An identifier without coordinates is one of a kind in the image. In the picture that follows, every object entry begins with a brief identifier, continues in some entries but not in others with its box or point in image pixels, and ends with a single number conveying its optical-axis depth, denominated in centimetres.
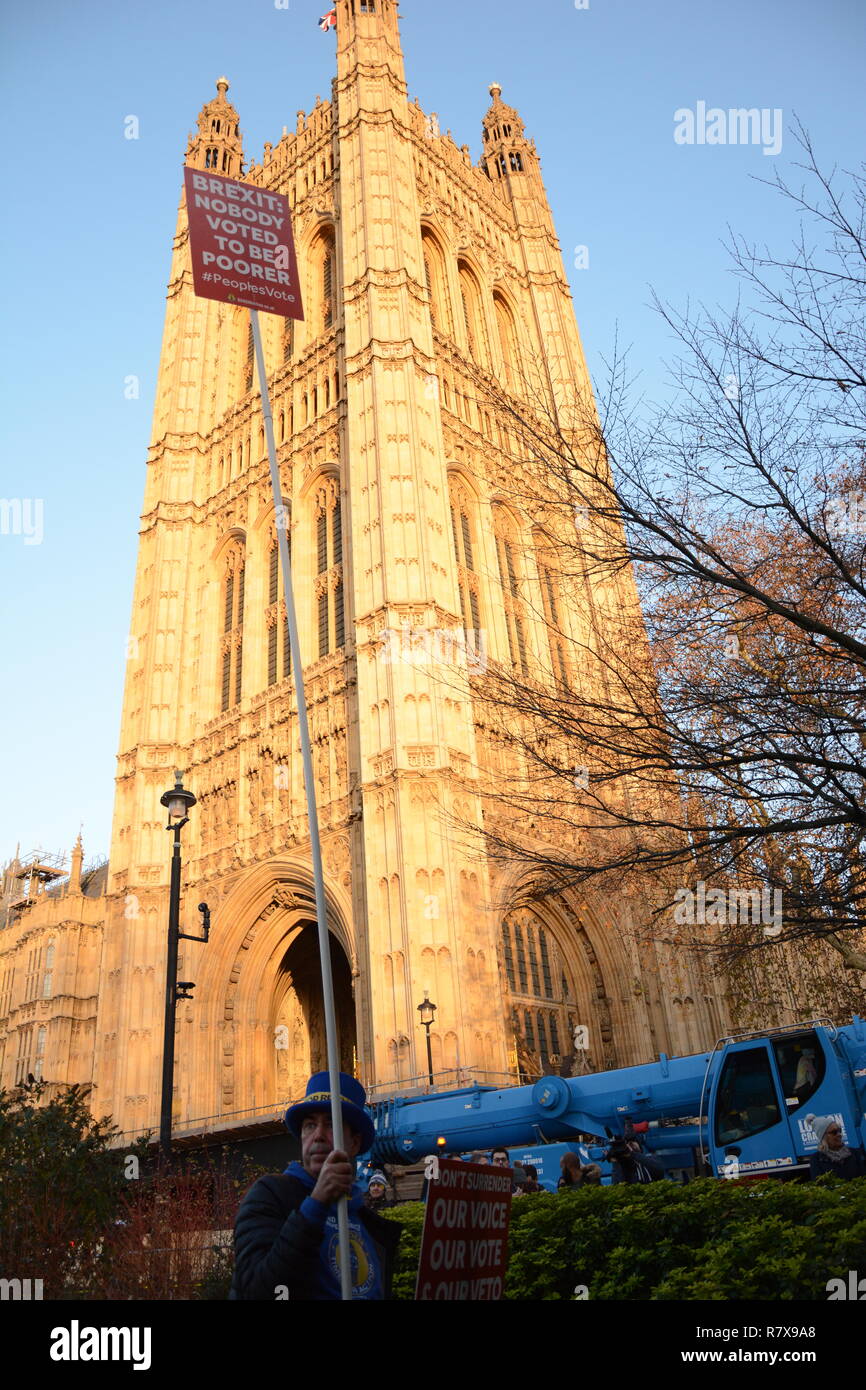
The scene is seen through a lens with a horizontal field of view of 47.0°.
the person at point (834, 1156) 888
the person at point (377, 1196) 1064
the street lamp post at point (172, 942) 1186
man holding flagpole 319
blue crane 1070
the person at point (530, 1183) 1026
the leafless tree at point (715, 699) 731
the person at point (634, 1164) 1017
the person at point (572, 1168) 947
